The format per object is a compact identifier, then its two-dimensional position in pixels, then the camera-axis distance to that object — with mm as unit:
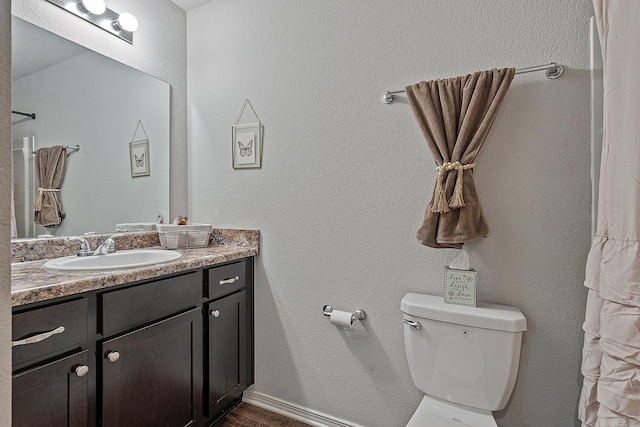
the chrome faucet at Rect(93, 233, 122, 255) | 1551
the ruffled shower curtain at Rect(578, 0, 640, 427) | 807
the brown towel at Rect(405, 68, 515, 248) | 1263
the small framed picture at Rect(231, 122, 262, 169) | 1874
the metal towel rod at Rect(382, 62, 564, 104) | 1209
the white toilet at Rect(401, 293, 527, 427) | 1168
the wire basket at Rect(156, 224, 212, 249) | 1838
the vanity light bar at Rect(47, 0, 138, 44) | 1555
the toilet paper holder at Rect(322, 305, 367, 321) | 1567
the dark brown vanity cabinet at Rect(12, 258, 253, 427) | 960
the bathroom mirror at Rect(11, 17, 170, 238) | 1428
